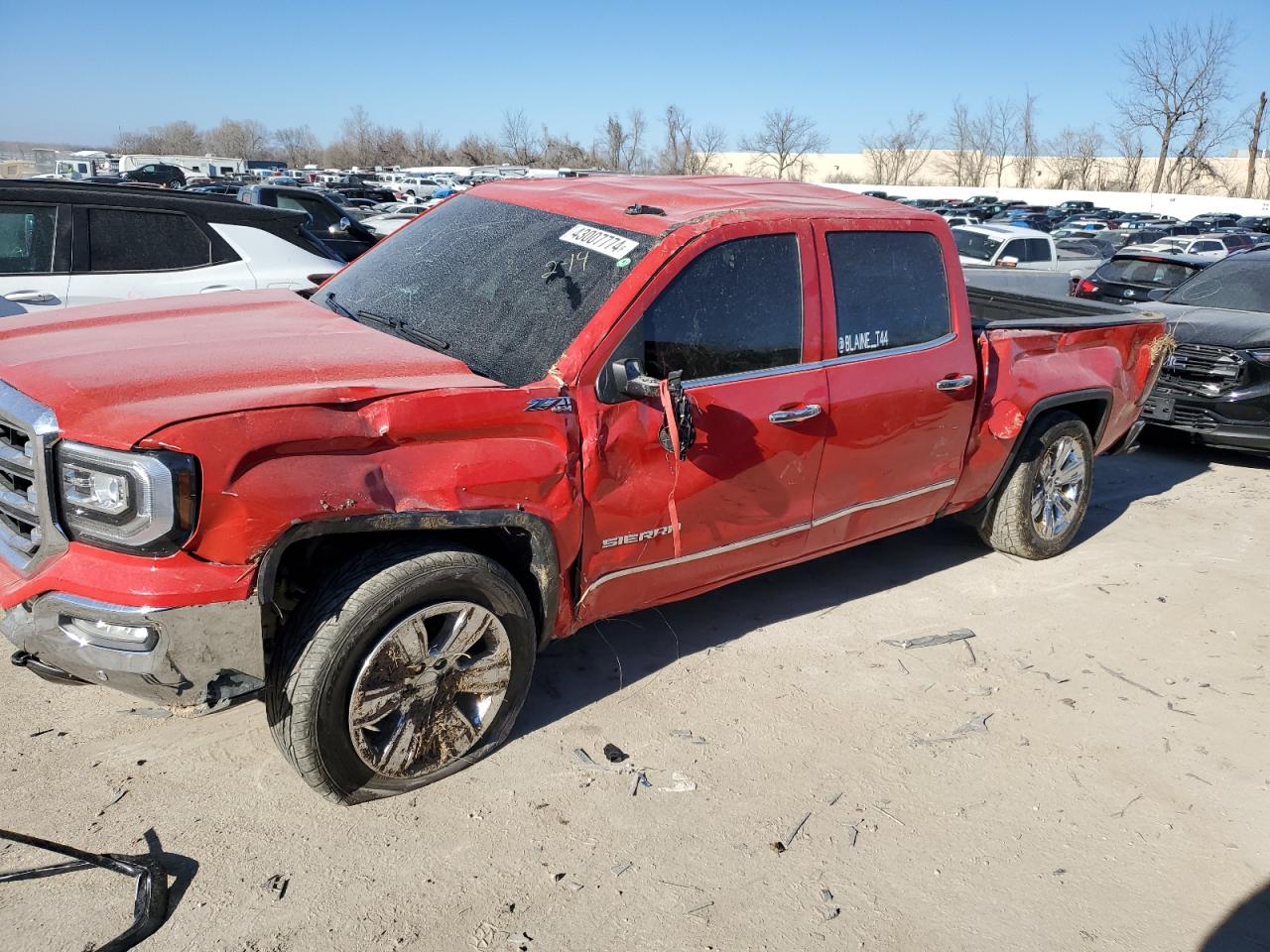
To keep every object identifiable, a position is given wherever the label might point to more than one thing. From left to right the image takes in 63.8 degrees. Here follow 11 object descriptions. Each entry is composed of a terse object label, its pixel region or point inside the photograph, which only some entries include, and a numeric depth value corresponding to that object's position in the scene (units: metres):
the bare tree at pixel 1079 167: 75.88
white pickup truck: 14.91
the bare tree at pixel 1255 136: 56.56
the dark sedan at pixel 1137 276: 11.52
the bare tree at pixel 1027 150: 76.81
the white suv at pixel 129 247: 6.21
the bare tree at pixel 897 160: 83.44
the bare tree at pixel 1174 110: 57.75
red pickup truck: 2.63
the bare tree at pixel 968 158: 80.62
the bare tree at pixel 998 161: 79.25
